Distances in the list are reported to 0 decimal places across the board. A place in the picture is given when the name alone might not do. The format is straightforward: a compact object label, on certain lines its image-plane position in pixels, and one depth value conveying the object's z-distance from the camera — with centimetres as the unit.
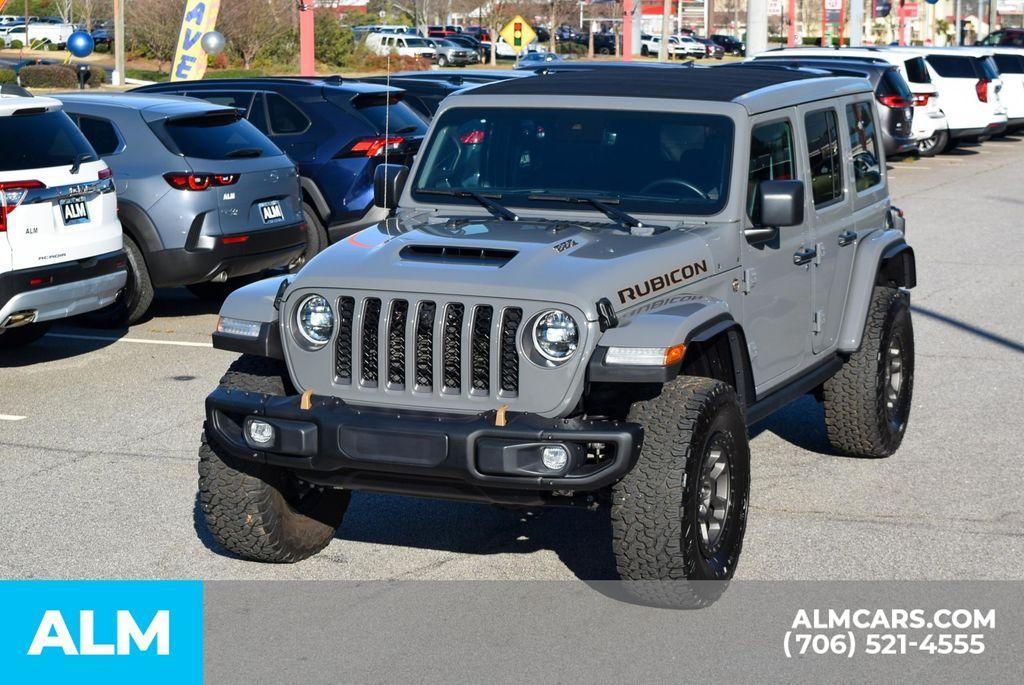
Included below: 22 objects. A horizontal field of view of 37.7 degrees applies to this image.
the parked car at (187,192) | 1086
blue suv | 1317
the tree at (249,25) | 5488
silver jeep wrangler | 520
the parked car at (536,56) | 3625
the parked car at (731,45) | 9100
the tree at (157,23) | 5713
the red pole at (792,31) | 7129
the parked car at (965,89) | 2667
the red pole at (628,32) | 4628
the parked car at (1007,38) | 4909
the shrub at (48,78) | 4516
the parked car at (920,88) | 2498
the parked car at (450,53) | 6925
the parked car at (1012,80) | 3059
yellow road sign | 3228
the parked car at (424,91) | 1620
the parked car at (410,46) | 6009
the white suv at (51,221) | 899
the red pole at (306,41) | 3150
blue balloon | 2712
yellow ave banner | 2845
